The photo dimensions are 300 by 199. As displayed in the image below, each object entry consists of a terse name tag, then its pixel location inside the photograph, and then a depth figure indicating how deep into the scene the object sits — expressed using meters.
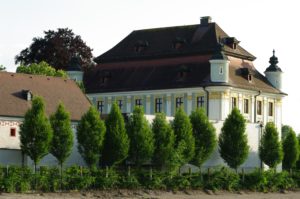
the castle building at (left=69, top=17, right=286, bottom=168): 102.94
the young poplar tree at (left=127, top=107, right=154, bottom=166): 76.38
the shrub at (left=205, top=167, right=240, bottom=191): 78.62
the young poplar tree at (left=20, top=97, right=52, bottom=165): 69.81
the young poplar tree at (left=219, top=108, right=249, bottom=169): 85.81
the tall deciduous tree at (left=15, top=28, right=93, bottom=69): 109.50
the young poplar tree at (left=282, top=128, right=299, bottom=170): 95.62
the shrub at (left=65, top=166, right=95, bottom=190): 68.06
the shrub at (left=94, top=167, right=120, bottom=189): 69.94
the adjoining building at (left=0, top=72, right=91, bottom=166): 72.56
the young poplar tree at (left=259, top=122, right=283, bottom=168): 90.88
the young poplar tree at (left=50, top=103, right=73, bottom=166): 71.75
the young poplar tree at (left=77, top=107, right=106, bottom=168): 73.81
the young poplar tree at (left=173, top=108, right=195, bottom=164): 79.19
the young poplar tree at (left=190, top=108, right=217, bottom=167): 82.44
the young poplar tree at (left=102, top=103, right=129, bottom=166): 74.75
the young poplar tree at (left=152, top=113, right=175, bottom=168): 77.69
